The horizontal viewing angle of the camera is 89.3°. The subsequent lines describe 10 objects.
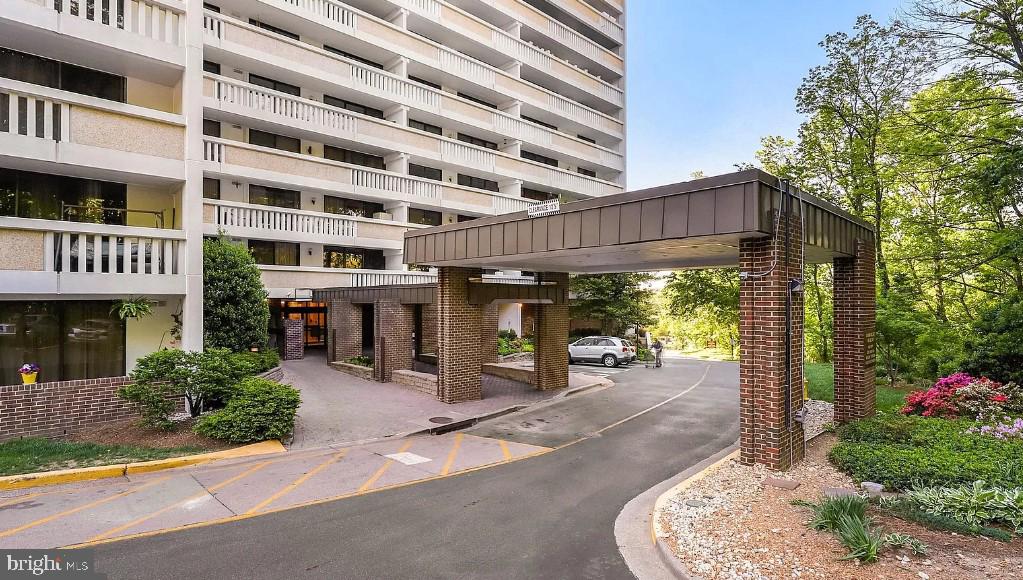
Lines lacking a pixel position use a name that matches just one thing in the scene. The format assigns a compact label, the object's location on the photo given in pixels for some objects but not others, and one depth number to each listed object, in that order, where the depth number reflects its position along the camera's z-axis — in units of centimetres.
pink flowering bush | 1059
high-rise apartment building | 1133
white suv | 2673
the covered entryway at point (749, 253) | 802
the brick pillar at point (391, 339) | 1894
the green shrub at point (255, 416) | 1012
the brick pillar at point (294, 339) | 2464
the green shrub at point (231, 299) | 1577
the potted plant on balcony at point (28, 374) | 1048
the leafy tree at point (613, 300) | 3266
